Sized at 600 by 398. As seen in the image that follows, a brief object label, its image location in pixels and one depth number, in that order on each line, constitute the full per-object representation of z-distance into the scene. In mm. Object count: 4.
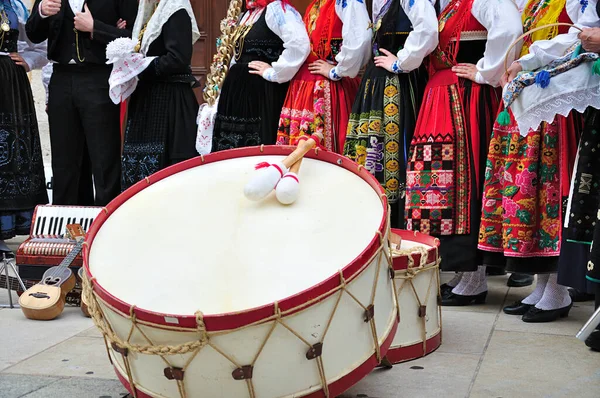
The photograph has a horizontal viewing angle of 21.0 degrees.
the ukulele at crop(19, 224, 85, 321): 7118
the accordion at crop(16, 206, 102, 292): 7526
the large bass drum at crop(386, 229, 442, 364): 5461
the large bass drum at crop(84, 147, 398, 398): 4030
